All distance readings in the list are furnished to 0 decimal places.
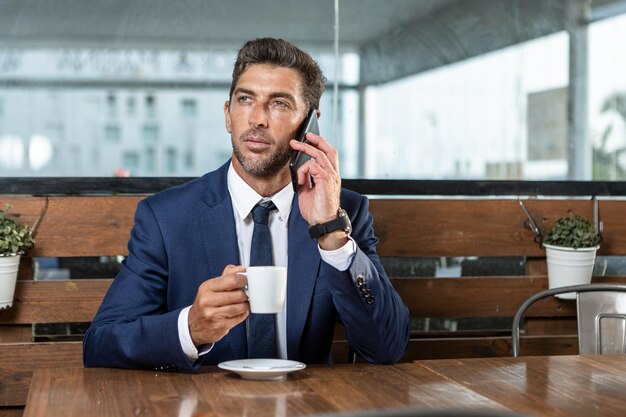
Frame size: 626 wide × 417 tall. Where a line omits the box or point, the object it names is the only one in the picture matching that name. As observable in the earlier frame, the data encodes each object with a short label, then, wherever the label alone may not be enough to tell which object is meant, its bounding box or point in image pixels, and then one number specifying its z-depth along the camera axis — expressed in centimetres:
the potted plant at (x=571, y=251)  315
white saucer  176
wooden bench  289
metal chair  248
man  207
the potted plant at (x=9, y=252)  271
